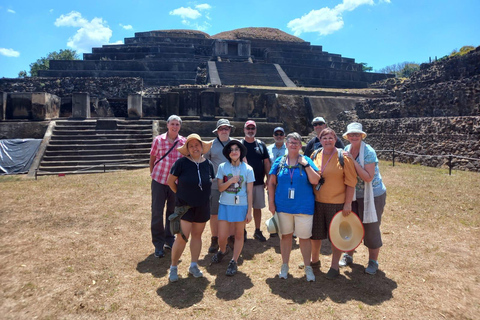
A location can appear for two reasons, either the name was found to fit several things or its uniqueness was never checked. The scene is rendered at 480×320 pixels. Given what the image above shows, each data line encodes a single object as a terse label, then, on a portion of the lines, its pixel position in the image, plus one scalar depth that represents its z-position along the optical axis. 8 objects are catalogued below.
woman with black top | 3.03
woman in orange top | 3.01
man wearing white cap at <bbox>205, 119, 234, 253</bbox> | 3.82
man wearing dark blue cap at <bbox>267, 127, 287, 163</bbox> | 4.46
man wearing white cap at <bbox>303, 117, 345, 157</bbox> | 4.27
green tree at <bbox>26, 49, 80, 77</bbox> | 39.94
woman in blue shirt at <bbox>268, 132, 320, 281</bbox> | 3.03
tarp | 9.55
